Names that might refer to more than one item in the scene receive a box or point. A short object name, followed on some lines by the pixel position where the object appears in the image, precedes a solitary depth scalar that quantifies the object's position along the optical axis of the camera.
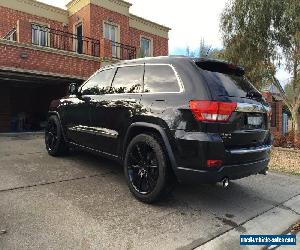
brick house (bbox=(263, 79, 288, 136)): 21.14
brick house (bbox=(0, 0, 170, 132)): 12.91
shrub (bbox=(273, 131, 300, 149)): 11.66
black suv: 3.49
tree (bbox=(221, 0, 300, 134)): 13.08
